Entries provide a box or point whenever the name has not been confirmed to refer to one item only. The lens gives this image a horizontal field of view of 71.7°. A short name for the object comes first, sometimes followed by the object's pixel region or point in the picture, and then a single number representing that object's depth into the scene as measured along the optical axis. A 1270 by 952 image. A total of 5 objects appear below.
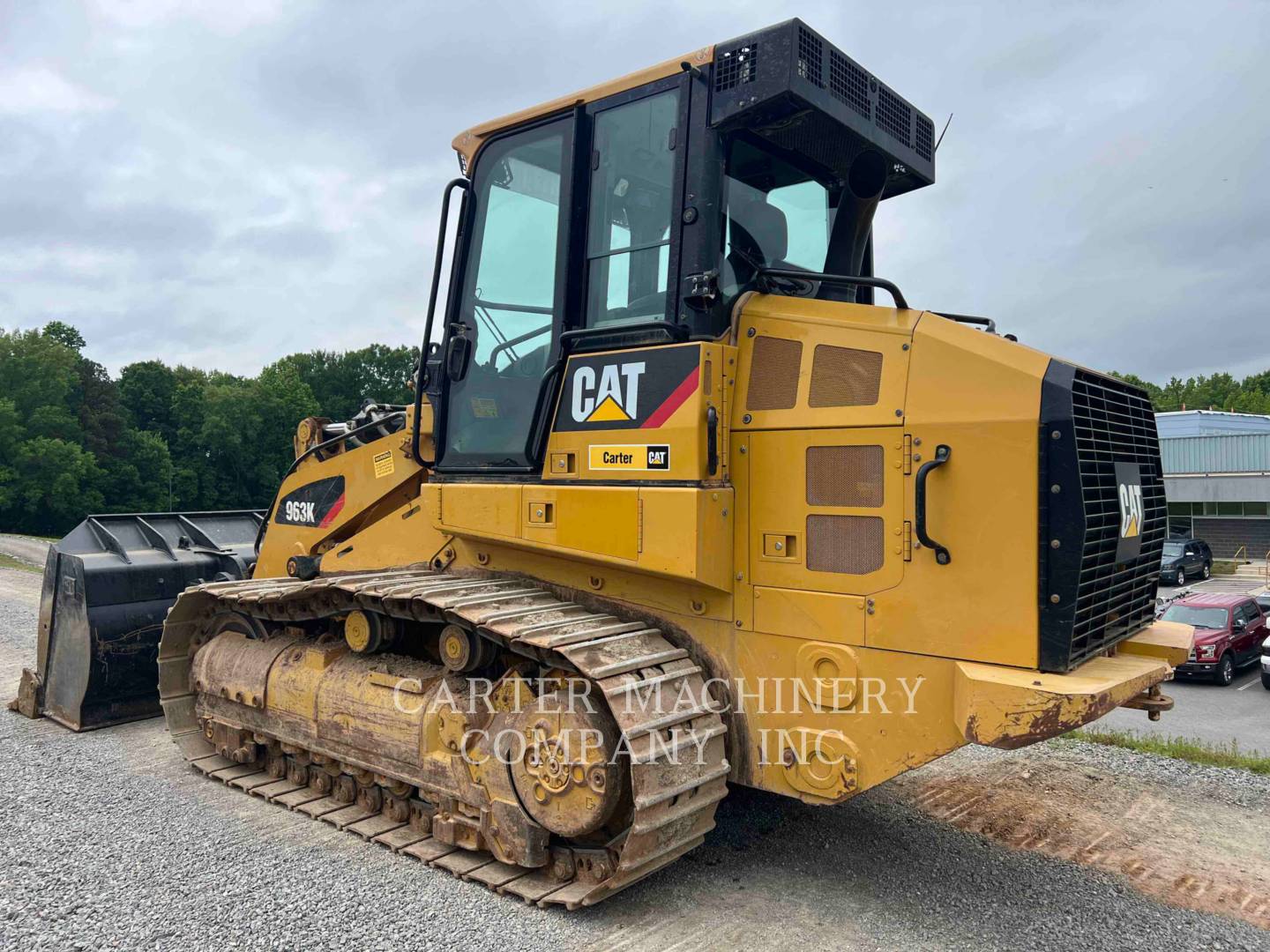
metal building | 32.19
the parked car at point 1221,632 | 14.06
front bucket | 6.54
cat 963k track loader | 3.38
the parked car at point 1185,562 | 26.48
